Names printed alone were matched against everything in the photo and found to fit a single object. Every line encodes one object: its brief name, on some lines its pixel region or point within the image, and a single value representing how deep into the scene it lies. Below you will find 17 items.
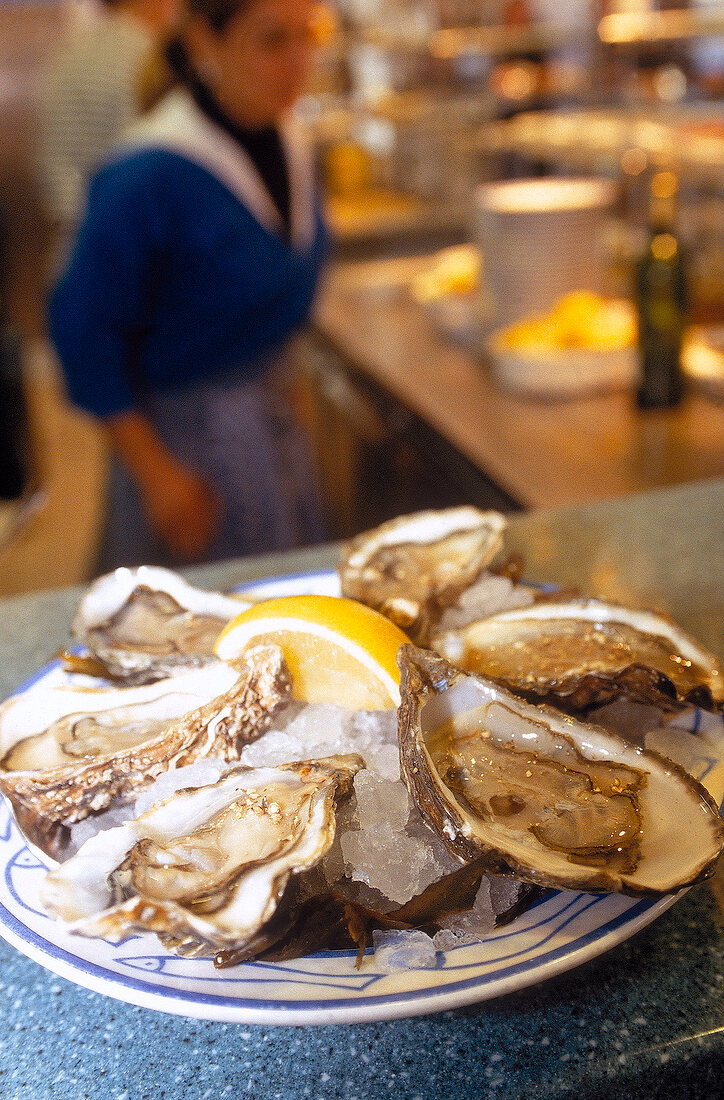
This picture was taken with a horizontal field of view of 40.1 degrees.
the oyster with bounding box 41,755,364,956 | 0.42
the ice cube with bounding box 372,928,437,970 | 0.46
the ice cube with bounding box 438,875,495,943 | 0.48
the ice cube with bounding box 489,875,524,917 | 0.48
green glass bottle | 1.70
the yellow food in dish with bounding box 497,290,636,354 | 1.82
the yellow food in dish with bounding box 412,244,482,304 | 2.36
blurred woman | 1.77
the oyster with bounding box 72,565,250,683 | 0.69
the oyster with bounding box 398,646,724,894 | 0.46
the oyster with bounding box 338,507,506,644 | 0.71
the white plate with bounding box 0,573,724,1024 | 0.44
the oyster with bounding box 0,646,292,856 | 0.52
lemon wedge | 0.59
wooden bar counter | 1.46
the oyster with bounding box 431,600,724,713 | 0.58
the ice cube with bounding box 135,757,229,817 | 0.53
